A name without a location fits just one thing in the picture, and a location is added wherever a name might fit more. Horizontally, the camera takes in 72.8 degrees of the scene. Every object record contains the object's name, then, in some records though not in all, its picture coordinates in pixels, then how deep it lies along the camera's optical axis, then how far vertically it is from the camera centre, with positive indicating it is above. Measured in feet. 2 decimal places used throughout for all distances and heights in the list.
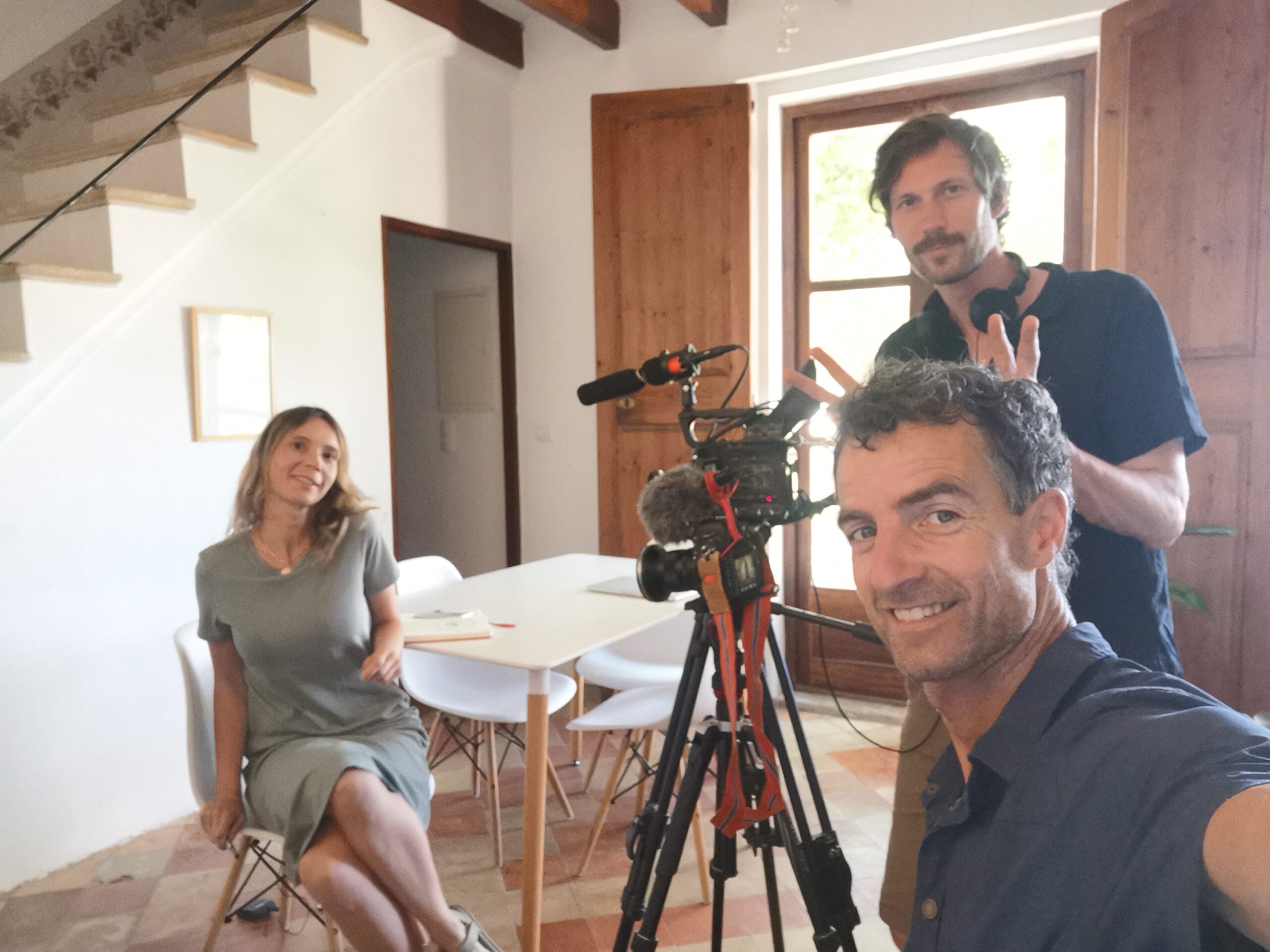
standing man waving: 4.03 +0.17
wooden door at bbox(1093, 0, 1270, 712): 8.74 +1.55
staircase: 7.91 +2.60
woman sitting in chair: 5.86 -2.25
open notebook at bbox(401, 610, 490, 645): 6.86 -1.85
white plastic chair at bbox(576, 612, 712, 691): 8.91 -2.87
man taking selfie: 1.93 -0.89
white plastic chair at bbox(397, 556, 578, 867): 8.10 -2.87
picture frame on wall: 9.63 +0.39
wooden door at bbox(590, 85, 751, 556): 12.19 +2.07
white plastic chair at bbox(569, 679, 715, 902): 7.66 -2.88
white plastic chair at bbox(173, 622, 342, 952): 6.38 -2.52
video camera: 4.08 -0.49
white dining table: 6.48 -1.91
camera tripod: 4.63 -2.47
